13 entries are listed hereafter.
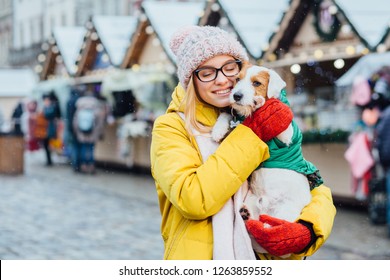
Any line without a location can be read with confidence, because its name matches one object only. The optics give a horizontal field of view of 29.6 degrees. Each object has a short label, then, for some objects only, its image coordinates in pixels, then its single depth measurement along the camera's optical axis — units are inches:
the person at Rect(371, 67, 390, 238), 238.4
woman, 82.9
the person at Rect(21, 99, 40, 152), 573.9
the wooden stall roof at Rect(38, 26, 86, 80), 529.4
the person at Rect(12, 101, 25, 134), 600.1
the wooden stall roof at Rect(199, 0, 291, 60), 320.2
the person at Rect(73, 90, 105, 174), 458.9
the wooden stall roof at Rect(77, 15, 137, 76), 449.7
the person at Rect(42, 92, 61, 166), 548.1
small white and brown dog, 86.7
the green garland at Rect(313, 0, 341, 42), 298.1
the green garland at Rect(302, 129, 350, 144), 293.0
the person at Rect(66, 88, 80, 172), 474.6
